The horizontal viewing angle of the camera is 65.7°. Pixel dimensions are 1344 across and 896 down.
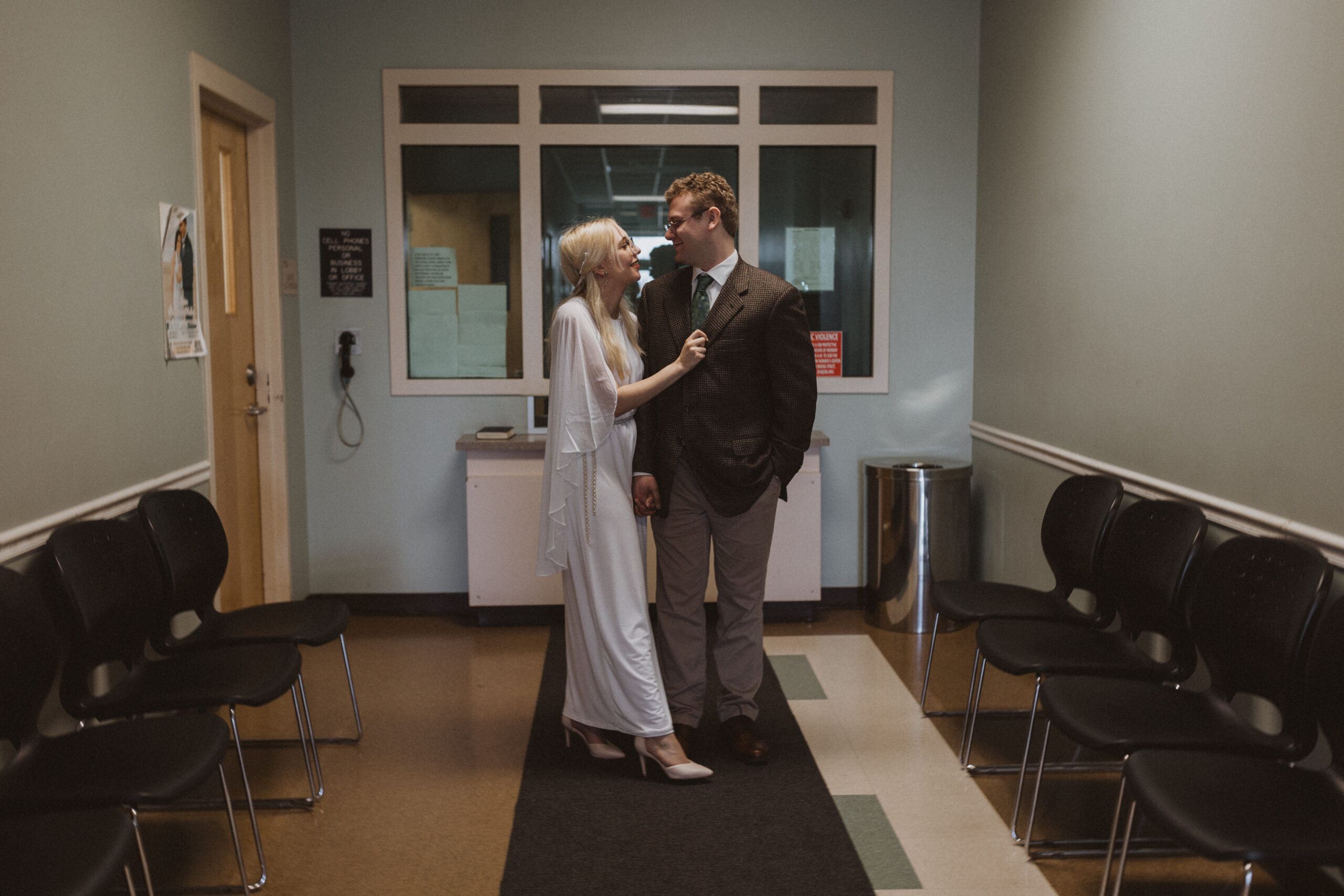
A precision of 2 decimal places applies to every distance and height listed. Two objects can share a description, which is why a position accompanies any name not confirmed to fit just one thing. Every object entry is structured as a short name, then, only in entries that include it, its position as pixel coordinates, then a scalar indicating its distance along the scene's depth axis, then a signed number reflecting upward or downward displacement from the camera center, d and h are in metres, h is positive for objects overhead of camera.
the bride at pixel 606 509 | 2.90 -0.46
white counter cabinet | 4.58 -0.82
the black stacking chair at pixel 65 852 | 1.60 -0.81
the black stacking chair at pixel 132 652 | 2.46 -0.78
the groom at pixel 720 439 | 3.02 -0.27
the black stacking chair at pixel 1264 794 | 1.73 -0.82
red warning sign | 4.92 -0.03
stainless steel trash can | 4.48 -0.82
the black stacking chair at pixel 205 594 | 2.92 -0.72
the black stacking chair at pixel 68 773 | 1.66 -0.82
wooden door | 3.98 -0.02
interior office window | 4.74 +0.72
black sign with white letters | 4.74 +0.38
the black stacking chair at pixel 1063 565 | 3.17 -0.69
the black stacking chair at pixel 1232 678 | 2.18 -0.74
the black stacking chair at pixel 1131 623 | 2.70 -0.76
